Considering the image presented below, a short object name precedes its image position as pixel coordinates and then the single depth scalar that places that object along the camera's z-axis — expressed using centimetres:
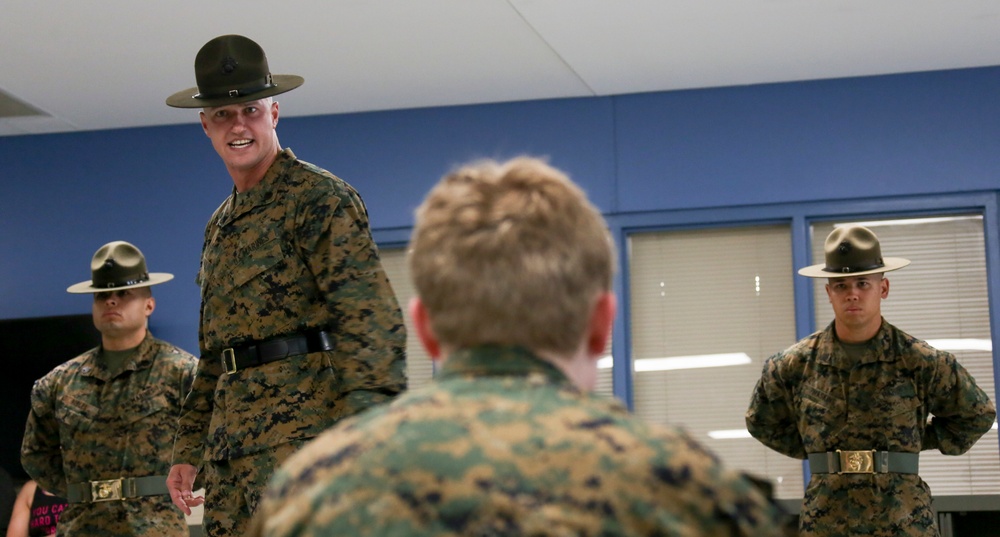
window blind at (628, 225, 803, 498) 716
